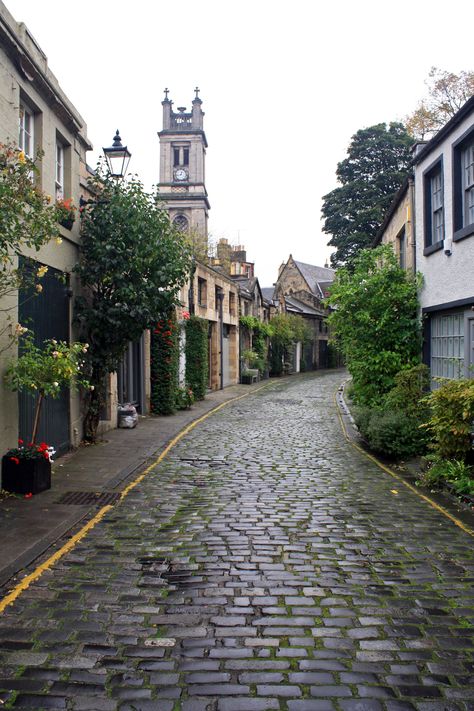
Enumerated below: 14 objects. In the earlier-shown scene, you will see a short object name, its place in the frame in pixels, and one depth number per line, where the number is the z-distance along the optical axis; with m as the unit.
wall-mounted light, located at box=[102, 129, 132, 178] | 11.95
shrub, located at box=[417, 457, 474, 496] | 7.91
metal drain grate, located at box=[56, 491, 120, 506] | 7.61
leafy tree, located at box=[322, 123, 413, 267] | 37.81
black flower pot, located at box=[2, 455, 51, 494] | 7.91
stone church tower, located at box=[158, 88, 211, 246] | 62.94
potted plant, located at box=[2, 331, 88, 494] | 7.76
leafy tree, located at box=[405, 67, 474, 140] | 24.80
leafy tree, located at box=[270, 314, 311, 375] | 41.91
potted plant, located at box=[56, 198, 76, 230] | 7.15
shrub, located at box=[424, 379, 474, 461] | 8.39
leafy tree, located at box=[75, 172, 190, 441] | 11.45
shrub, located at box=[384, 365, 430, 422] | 12.02
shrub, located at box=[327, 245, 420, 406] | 13.71
